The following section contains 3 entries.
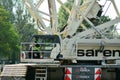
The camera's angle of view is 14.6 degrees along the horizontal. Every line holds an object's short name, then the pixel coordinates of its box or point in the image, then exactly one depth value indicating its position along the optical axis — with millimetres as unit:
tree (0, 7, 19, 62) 72375
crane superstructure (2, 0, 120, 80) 19875
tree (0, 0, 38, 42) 104750
